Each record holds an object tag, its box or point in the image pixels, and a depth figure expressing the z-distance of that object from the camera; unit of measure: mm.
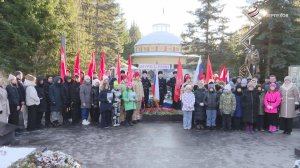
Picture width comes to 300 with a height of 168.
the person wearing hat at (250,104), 8141
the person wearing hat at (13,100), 7195
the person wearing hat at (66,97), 8601
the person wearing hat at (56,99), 8350
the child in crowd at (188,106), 8381
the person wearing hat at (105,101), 8428
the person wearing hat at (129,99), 8646
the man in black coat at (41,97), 8046
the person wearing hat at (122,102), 8722
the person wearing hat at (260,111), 8224
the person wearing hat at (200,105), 8413
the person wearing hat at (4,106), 6685
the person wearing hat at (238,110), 8240
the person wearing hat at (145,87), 10632
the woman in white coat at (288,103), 7894
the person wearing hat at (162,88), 11067
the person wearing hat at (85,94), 8591
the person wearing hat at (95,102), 8722
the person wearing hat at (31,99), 7758
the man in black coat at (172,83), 11035
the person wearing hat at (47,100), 8366
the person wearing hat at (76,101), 8711
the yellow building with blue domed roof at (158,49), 46739
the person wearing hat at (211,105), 8277
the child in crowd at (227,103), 8078
